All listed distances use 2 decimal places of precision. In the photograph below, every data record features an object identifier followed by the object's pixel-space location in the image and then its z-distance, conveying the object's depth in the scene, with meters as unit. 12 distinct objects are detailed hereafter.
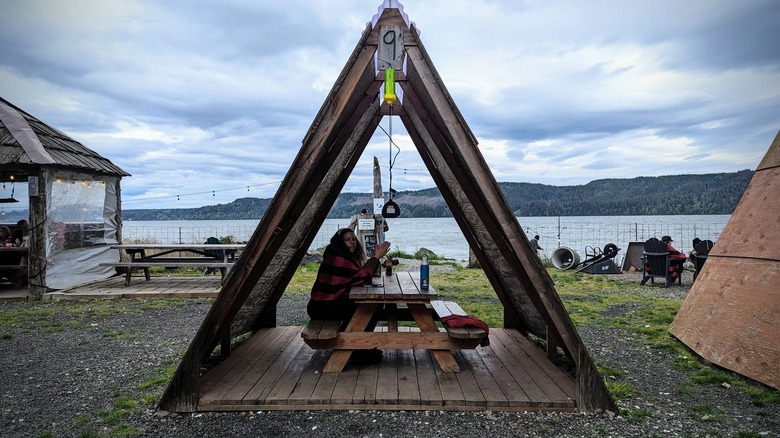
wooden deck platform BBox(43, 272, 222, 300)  10.30
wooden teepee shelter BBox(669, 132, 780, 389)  4.79
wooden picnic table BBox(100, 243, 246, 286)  10.82
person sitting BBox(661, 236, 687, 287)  11.91
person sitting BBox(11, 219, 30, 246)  11.75
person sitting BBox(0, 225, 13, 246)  11.70
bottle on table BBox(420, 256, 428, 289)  4.78
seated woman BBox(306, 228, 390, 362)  5.10
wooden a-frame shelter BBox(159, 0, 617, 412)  3.66
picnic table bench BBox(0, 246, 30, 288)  11.44
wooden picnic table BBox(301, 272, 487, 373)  4.54
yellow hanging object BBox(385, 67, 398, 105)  3.53
